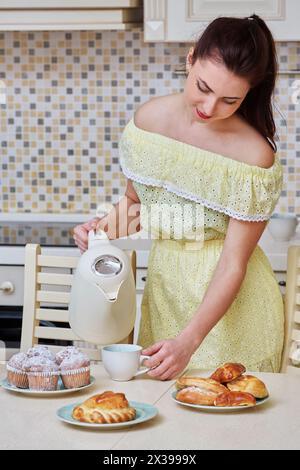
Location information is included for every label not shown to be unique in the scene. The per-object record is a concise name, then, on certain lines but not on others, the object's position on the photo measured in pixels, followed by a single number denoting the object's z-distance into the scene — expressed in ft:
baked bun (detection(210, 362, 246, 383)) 7.96
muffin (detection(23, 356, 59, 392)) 7.97
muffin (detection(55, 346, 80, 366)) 8.16
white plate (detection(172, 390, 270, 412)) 7.57
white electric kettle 8.34
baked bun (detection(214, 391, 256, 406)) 7.61
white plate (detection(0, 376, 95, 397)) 7.96
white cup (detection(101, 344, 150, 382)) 8.37
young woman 8.90
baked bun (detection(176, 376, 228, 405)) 7.66
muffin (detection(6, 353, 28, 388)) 8.04
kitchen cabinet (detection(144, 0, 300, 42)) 13.41
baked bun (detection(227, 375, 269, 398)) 7.81
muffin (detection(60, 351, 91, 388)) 8.07
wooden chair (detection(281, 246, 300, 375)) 9.95
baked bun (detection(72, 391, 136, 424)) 7.24
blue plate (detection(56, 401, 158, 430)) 7.20
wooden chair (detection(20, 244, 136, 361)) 10.40
